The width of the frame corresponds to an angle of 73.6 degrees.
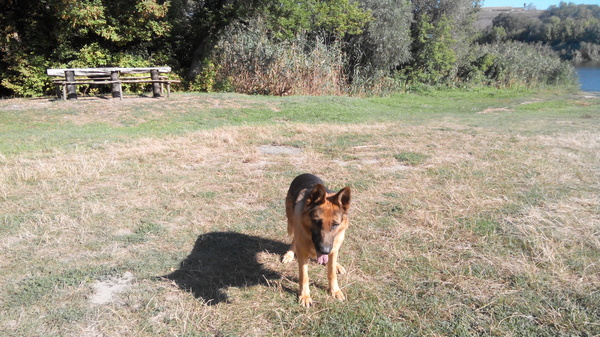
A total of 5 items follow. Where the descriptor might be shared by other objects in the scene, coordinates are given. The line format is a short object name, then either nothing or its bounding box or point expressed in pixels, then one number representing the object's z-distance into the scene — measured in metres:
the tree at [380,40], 20.06
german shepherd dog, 2.91
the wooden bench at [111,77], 12.97
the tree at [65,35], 15.27
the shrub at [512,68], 26.10
